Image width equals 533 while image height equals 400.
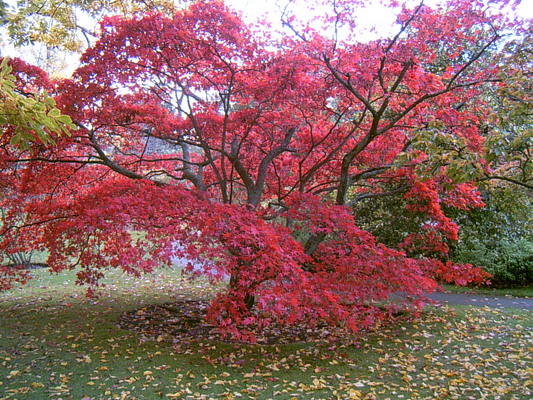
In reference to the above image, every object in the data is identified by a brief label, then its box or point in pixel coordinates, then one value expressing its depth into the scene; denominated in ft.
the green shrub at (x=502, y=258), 26.73
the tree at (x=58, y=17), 24.47
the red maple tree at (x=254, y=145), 13.20
